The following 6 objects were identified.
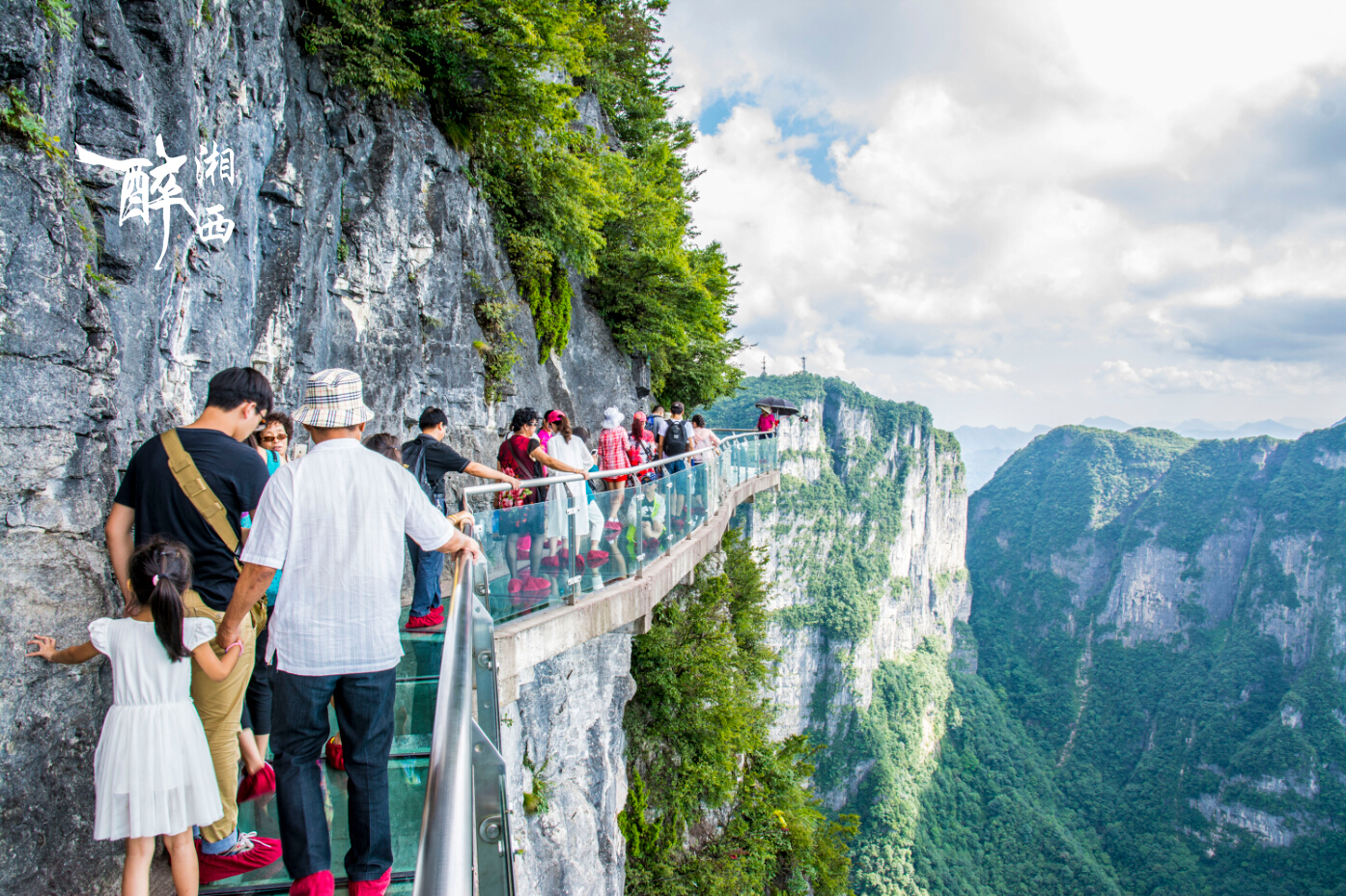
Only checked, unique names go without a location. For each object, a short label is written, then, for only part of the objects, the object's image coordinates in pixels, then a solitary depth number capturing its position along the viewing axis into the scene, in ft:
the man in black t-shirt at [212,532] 8.54
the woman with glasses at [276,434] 12.64
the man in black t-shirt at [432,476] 13.82
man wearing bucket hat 7.04
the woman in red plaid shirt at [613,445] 24.11
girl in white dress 7.49
